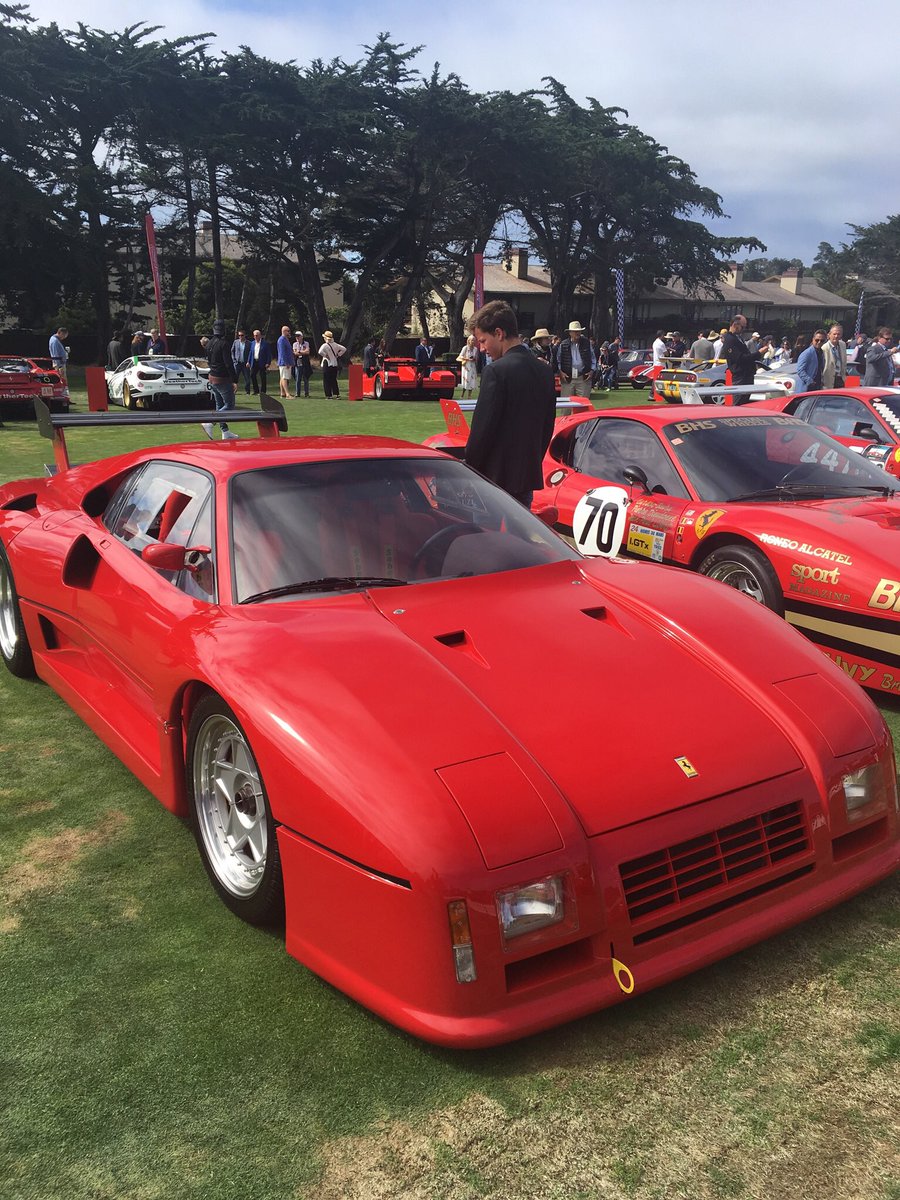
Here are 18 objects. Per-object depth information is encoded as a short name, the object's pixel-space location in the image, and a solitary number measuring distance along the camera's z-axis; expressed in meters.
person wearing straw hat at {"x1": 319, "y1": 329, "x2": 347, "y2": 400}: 23.81
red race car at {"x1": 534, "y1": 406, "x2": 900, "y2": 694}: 4.36
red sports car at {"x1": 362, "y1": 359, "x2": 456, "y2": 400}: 22.98
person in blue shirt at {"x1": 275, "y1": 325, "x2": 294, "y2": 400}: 22.98
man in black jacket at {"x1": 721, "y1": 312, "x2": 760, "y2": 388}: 13.38
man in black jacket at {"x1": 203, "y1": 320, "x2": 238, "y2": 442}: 11.98
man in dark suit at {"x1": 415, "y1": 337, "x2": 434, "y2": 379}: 23.19
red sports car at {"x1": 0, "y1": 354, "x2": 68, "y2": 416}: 17.41
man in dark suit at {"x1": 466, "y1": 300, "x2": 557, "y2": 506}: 4.75
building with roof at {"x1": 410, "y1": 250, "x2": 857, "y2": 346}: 68.25
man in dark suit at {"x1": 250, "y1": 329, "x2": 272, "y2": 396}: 22.00
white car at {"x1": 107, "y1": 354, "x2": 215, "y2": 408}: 20.55
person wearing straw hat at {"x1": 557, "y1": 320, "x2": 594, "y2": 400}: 16.55
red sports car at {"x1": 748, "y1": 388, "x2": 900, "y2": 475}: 7.90
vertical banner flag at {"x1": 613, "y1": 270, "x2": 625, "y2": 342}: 40.54
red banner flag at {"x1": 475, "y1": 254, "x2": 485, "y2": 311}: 32.03
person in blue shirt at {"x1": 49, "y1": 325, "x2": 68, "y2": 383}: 22.09
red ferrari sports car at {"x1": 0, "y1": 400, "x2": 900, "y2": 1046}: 2.03
